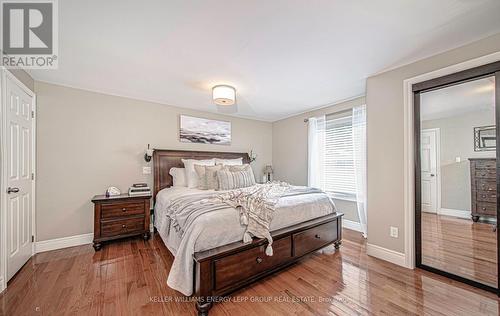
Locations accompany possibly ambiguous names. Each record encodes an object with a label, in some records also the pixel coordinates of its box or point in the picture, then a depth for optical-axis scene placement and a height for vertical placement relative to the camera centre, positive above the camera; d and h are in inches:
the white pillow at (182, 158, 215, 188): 130.0 -7.9
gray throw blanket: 73.1 -19.6
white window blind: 143.8 +0.8
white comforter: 63.8 -27.1
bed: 63.0 -33.6
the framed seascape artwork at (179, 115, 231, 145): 153.7 +22.9
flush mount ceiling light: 107.7 +35.6
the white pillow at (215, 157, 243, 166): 146.9 -2.3
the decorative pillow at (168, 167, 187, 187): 135.9 -12.9
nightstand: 106.3 -33.4
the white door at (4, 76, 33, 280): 79.4 -7.0
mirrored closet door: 74.7 -7.8
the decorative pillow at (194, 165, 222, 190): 120.4 -11.6
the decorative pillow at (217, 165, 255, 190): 117.1 -12.6
